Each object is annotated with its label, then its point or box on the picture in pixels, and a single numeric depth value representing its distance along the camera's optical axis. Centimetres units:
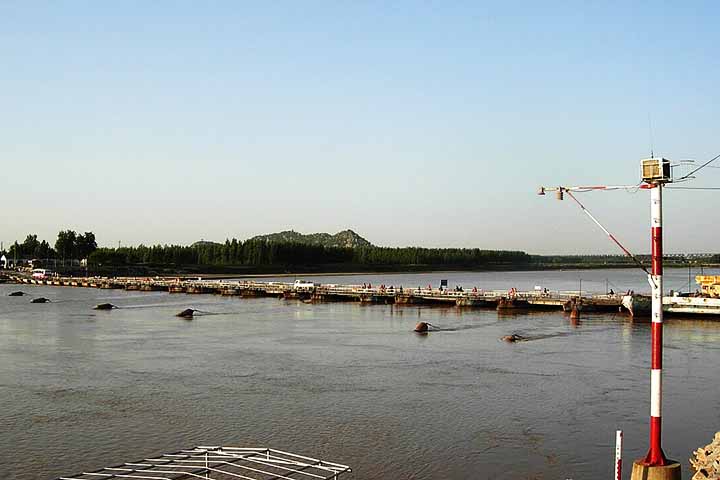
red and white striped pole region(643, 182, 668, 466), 1440
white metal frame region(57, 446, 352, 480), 1922
